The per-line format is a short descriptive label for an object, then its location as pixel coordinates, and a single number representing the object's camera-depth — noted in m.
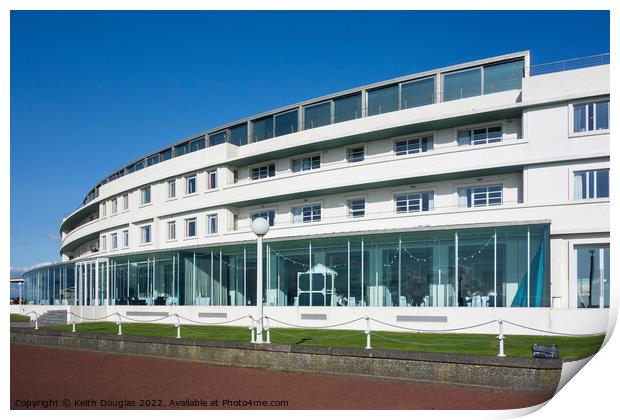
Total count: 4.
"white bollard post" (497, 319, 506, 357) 11.82
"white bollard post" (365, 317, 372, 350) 13.91
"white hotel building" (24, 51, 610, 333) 20.59
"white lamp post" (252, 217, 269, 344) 14.91
